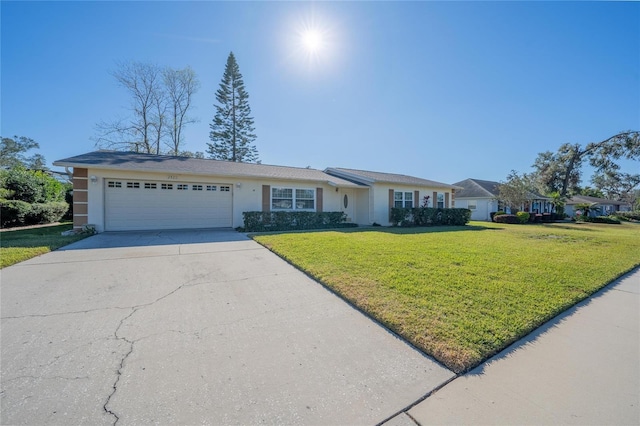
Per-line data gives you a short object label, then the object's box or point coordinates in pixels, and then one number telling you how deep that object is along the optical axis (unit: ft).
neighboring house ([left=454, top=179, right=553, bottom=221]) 80.48
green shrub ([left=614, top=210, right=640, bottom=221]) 103.19
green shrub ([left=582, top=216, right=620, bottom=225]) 80.36
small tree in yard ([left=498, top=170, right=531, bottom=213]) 67.21
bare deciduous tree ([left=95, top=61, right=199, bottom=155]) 68.28
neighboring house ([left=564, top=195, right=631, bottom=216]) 124.67
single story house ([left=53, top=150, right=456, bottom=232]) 32.71
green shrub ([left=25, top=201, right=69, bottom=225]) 41.32
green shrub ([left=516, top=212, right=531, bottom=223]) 66.83
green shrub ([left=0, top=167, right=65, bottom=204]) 40.55
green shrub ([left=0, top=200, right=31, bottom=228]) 36.49
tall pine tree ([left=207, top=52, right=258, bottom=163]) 92.17
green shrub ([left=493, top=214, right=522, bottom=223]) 66.74
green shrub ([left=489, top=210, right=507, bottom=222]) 72.12
